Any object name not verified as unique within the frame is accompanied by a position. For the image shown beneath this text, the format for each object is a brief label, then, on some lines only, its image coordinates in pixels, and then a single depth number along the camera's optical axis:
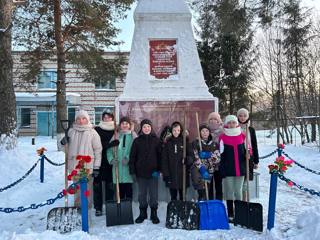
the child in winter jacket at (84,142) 3.73
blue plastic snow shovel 3.40
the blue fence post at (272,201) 3.34
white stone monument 4.72
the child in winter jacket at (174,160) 3.67
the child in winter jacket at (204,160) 3.64
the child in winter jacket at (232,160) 3.61
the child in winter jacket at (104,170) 3.93
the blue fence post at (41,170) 5.85
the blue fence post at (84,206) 3.27
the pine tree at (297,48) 13.38
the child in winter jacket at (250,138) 3.86
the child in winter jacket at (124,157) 3.77
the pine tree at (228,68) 13.59
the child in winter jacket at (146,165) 3.66
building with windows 18.26
